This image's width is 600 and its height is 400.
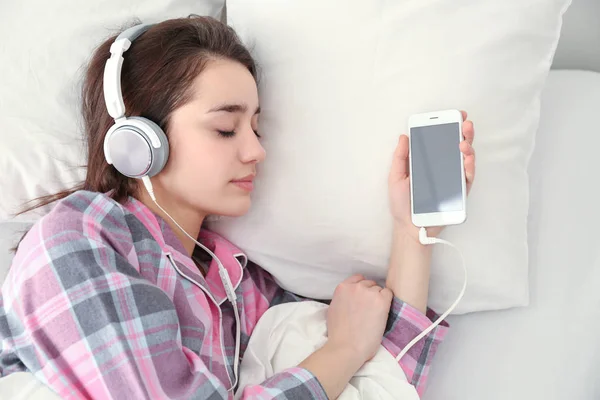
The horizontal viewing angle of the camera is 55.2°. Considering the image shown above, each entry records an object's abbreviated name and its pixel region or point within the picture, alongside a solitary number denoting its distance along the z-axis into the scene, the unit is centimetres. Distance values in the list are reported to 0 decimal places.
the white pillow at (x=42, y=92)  122
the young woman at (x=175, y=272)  86
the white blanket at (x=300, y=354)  102
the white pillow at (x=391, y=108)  104
